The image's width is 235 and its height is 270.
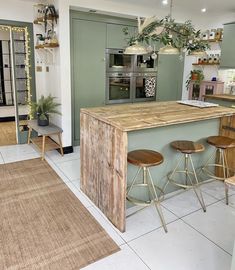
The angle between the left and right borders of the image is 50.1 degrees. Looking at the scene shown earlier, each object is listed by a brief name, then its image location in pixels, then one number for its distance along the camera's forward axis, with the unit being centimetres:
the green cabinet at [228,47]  481
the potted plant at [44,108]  434
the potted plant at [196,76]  559
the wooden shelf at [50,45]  409
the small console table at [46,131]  421
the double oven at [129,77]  490
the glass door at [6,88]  635
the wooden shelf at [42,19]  405
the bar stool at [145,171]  236
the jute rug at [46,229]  209
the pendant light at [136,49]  285
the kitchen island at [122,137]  238
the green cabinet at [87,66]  442
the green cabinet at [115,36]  469
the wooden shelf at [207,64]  533
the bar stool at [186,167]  271
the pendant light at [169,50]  309
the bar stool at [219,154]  292
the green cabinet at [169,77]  550
